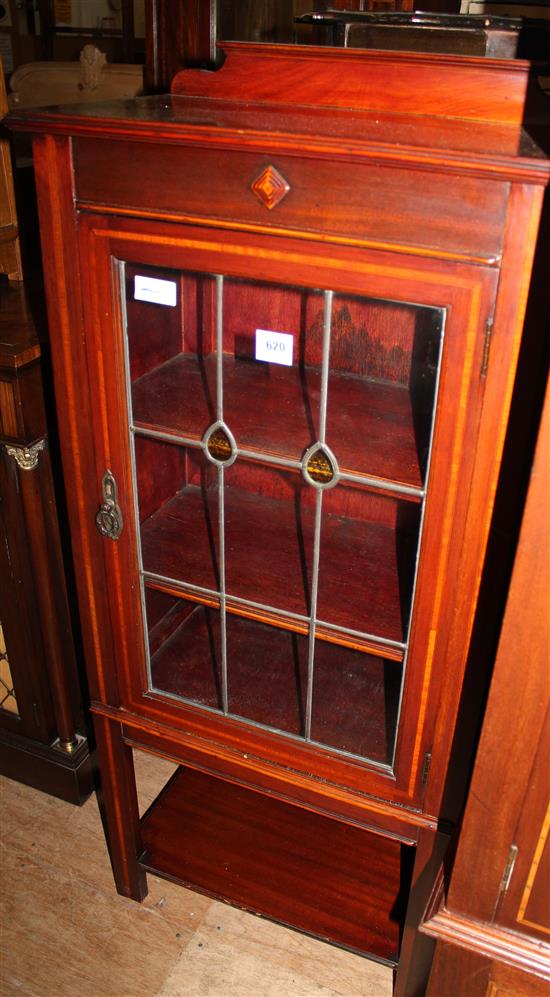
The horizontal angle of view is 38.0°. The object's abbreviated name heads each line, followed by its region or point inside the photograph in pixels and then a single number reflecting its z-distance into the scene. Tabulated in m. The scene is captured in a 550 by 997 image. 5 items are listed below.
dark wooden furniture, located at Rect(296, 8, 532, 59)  0.95
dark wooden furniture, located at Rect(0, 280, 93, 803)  1.26
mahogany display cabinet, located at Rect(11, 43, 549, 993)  0.75
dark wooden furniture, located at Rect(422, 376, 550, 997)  0.69
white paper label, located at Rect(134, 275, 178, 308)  0.91
